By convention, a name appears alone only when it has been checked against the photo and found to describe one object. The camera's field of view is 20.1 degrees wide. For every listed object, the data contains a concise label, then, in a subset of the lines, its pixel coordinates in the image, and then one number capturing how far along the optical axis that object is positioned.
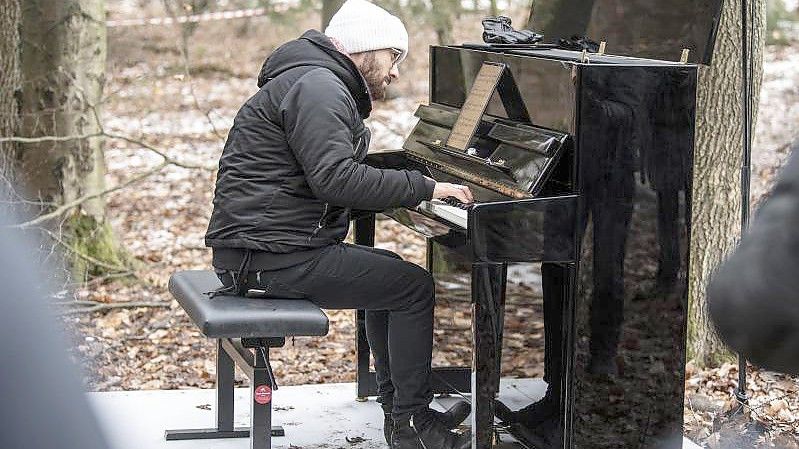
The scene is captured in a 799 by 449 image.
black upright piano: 6.59
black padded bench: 6.69
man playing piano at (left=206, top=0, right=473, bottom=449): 6.96
